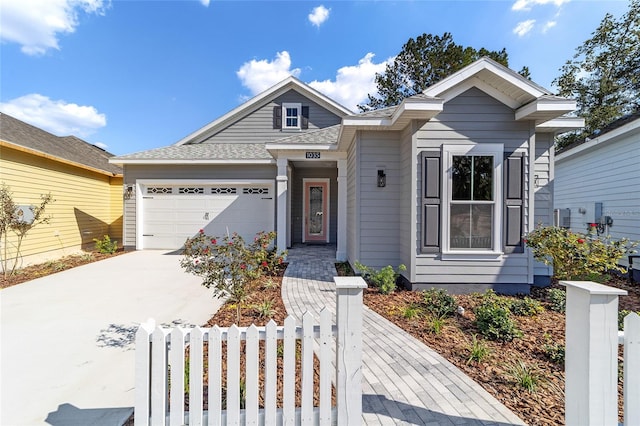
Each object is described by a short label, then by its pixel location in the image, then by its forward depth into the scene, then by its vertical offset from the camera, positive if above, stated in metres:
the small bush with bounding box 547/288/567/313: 4.16 -1.30
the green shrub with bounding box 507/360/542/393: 2.37 -1.43
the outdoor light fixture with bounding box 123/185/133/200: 9.38 +0.73
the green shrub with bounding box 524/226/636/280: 4.11 -0.55
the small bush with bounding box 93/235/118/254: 9.01 -1.14
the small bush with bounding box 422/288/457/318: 3.94 -1.31
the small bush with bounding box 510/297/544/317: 3.97 -1.34
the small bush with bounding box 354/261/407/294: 4.99 -1.18
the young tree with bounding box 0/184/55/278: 6.20 -0.32
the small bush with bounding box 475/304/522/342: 3.21 -1.30
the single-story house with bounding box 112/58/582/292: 4.89 +0.73
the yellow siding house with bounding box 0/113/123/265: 7.62 +0.82
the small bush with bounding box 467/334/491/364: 2.78 -1.40
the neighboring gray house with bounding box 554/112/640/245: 6.62 +0.99
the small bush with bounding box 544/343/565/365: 2.76 -1.39
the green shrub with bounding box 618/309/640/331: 3.27 -1.25
